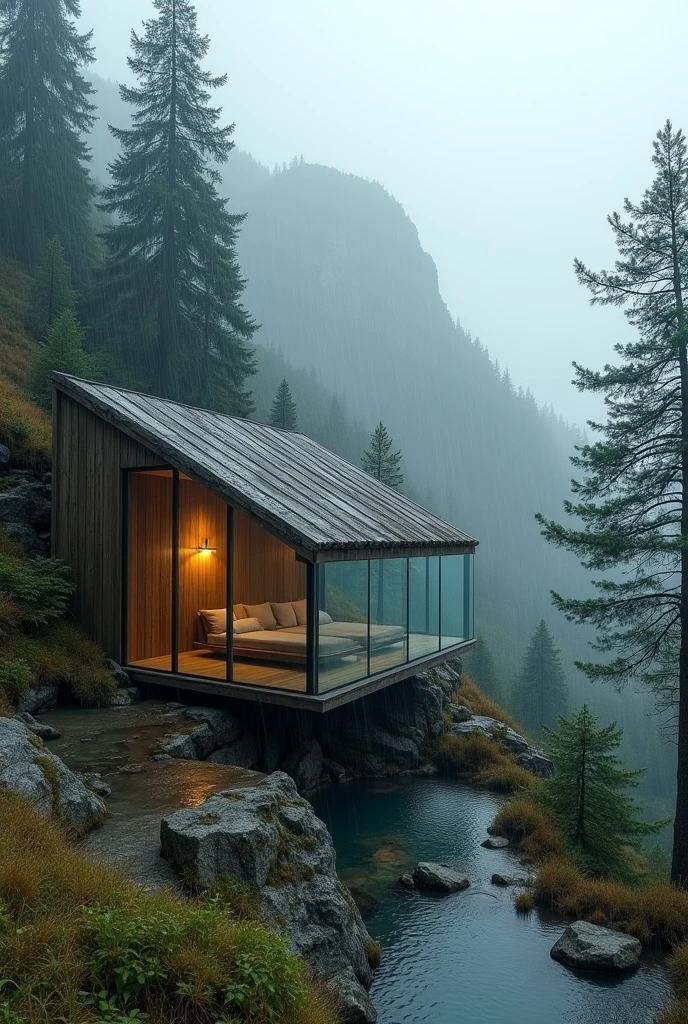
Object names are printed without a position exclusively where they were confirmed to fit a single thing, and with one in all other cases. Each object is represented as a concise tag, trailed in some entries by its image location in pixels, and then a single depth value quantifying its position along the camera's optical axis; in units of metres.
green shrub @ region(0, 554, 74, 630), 10.66
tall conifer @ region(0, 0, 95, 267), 30.38
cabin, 10.34
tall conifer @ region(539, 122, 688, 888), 12.28
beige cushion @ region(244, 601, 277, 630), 12.39
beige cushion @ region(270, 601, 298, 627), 11.84
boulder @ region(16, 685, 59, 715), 9.45
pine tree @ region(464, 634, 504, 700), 40.53
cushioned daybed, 10.39
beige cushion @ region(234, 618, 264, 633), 11.45
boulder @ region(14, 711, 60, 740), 7.98
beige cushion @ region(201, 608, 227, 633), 12.23
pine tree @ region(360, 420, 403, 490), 25.95
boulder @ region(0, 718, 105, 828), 5.64
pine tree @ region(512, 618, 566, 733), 41.47
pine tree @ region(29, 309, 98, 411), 18.41
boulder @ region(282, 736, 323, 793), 11.90
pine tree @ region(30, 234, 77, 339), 24.52
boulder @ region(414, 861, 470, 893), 8.97
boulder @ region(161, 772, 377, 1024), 5.53
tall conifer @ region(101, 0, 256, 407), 25.25
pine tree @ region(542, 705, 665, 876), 11.01
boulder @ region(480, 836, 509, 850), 10.52
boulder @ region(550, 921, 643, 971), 7.43
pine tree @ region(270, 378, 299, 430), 30.55
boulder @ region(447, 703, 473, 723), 16.02
